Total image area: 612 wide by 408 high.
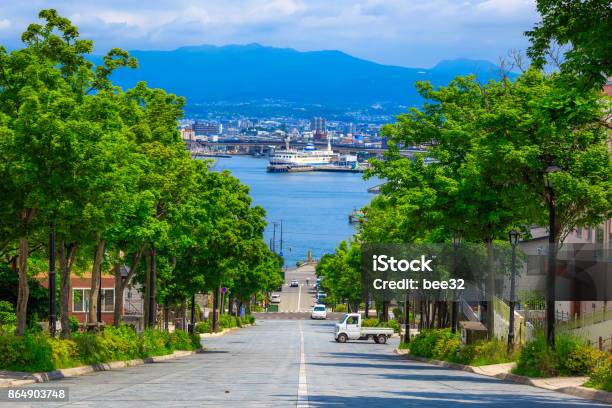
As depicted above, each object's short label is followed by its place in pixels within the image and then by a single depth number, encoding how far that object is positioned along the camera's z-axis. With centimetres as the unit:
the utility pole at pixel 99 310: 6254
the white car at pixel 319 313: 13338
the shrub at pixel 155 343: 4513
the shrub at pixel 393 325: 9211
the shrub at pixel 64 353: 3204
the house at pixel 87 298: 8532
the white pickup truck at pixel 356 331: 7869
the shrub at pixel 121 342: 3959
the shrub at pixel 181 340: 5385
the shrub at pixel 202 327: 9041
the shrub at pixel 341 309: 16338
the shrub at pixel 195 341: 5696
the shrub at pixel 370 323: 9003
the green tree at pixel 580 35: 1936
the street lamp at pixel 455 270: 4846
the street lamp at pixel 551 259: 3266
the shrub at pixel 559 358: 3078
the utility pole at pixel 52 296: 3409
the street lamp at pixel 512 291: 3844
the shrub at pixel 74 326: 5308
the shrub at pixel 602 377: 2544
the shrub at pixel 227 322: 10088
